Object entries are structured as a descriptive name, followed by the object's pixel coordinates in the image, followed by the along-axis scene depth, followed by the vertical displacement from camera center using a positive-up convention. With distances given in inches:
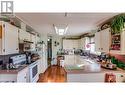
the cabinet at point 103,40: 87.0 +7.7
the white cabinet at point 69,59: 211.2 -32.0
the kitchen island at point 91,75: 70.5 -24.8
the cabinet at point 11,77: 68.5 -25.3
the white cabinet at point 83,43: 189.4 +9.4
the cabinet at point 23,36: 92.0 +14.4
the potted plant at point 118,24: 72.5 +21.2
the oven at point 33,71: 99.3 -31.7
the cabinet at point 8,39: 68.0 +7.8
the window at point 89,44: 167.4 +6.4
